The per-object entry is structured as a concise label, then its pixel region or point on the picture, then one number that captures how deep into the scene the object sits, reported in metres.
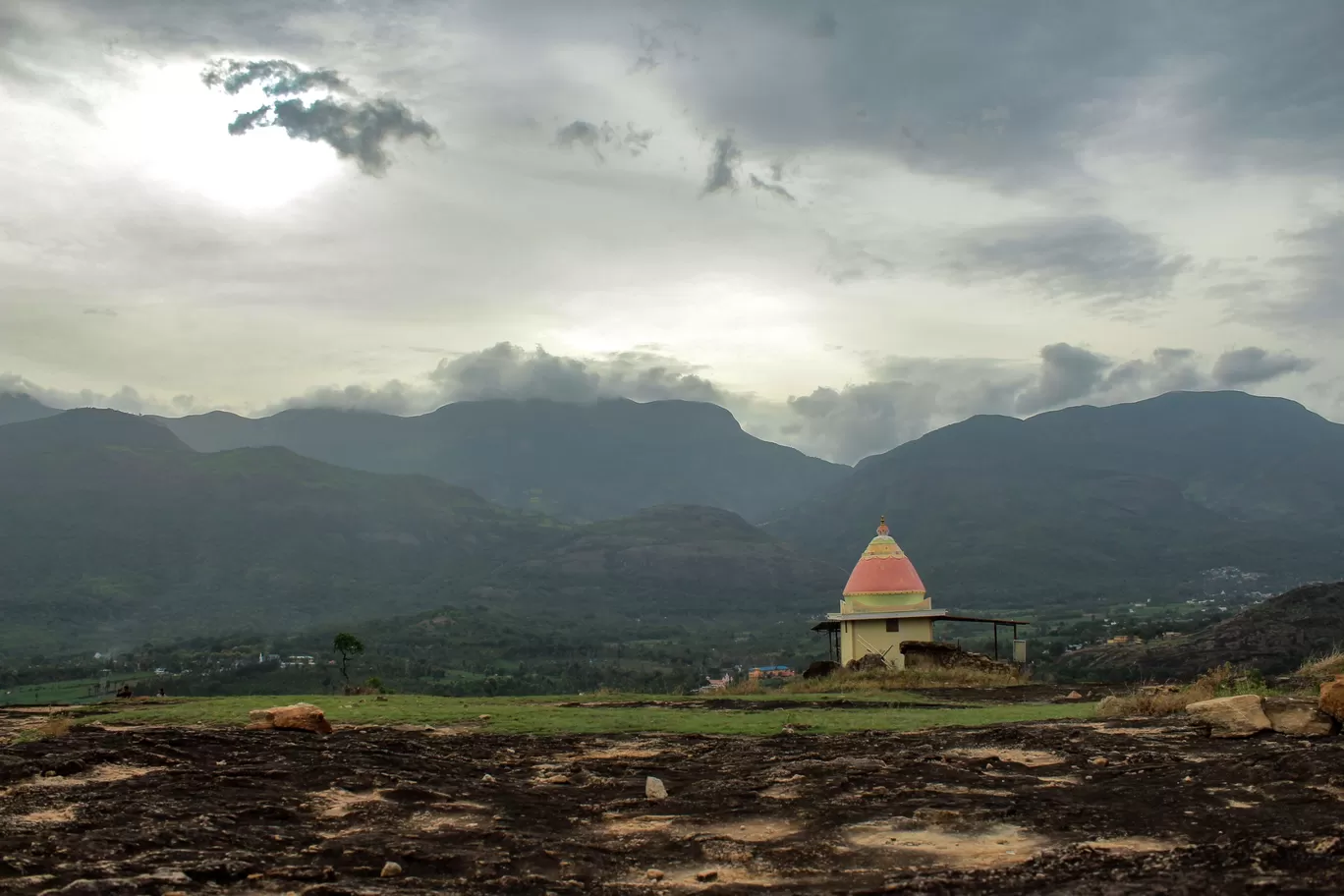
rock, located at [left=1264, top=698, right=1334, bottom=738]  12.58
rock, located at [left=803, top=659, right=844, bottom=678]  34.20
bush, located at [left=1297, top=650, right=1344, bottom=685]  20.05
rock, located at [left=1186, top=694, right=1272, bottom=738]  13.04
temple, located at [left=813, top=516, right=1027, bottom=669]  36.06
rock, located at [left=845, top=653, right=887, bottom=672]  33.69
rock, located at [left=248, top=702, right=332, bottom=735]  15.73
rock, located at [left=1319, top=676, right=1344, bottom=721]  12.54
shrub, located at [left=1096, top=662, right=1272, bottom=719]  17.70
